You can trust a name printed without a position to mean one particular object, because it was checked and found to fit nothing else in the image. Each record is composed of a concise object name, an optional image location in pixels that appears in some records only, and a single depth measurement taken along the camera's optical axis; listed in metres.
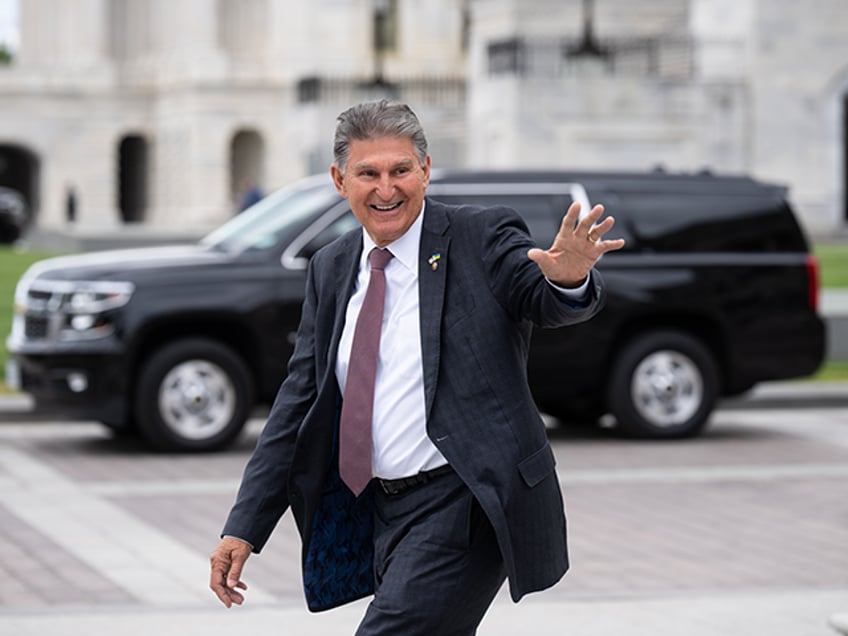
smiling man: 4.62
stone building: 36.78
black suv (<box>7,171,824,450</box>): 12.95
